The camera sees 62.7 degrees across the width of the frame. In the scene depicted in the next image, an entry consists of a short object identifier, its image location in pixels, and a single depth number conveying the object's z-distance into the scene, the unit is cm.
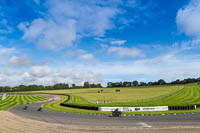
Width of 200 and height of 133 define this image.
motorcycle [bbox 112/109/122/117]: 2705
